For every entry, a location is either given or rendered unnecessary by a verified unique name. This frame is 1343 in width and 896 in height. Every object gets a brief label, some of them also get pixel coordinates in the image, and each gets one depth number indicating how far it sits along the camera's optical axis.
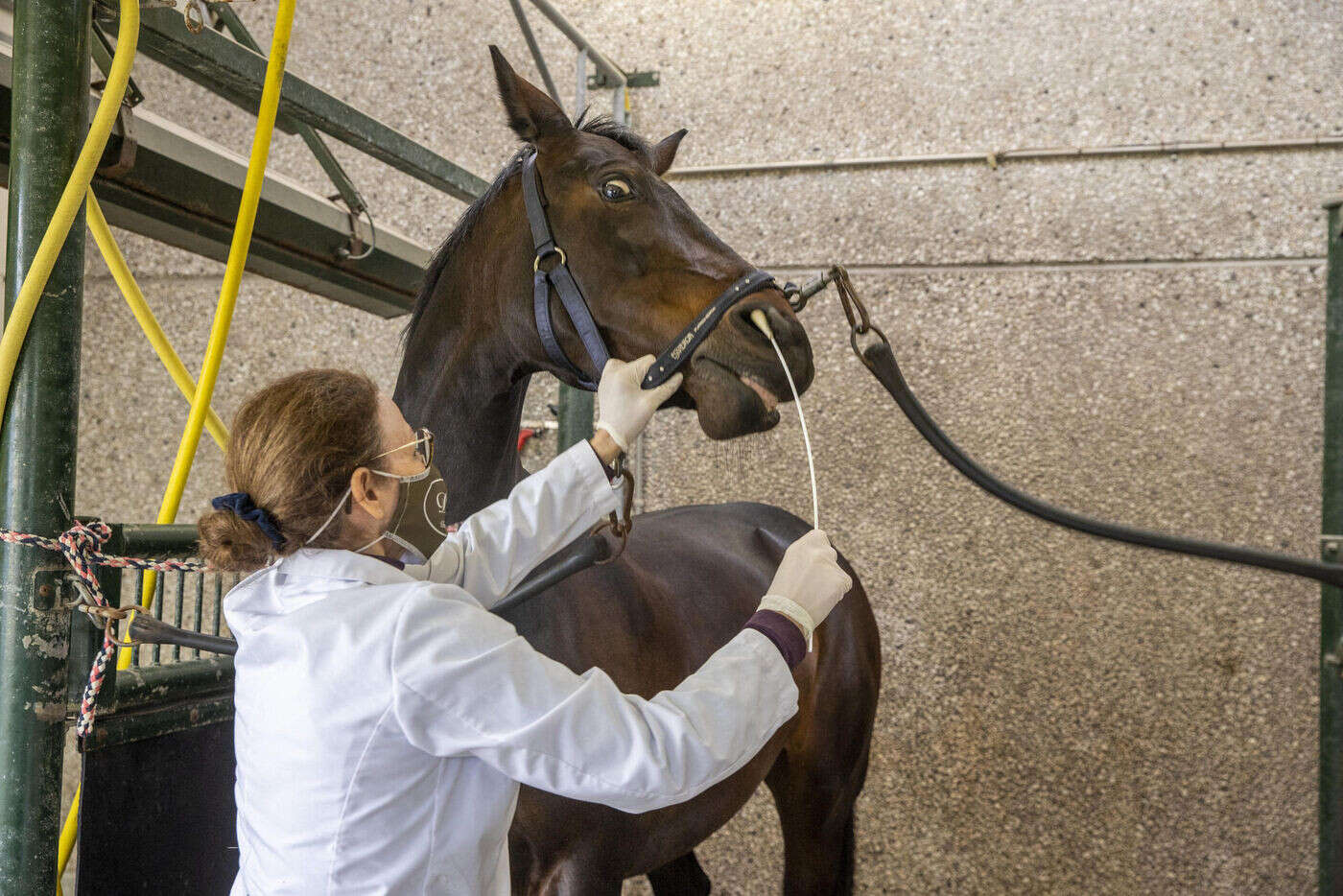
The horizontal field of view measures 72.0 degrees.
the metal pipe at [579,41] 2.59
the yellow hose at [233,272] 1.41
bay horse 1.27
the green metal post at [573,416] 2.81
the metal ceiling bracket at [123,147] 1.48
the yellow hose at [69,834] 1.22
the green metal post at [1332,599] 1.93
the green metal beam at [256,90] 1.59
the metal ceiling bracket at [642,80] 3.21
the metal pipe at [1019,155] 2.83
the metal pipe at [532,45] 2.58
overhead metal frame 1.69
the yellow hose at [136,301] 1.27
